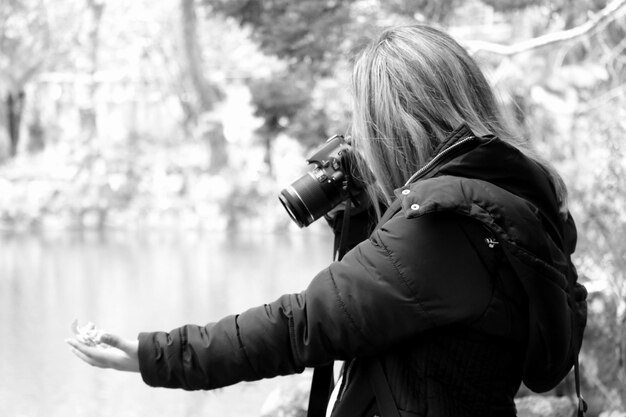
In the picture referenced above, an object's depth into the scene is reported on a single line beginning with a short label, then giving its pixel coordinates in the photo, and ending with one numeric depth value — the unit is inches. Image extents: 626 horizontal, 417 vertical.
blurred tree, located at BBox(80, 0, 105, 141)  877.2
